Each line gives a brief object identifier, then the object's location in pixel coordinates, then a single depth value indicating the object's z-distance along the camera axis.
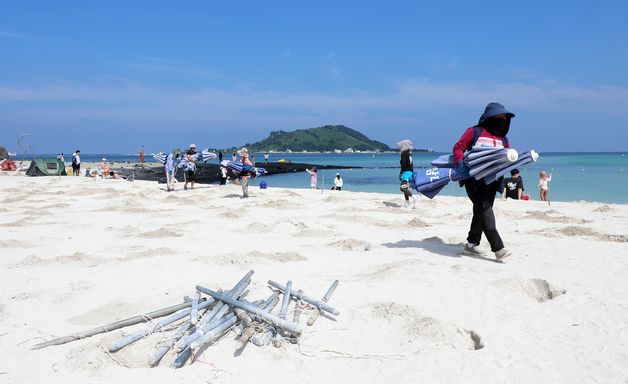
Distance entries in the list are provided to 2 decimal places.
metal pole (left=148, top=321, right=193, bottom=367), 3.44
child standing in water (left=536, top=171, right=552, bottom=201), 15.82
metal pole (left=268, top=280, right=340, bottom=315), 4.20
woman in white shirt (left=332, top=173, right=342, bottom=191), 21.35
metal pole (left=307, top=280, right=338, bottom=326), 4.05
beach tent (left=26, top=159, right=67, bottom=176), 30.95
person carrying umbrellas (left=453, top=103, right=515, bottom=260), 6.13
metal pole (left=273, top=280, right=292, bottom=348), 3.67
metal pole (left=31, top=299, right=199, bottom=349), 3.73
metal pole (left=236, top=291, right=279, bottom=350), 3.66
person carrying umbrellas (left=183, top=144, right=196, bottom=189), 18.31
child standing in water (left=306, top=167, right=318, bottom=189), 22.67
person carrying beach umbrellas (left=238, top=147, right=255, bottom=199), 15.66
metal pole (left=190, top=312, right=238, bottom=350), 3.46
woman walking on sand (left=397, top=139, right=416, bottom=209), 12.90
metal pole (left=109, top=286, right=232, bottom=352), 3.57
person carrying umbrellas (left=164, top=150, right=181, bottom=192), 19.11
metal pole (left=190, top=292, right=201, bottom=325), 3.82
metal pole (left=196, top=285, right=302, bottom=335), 3.73
